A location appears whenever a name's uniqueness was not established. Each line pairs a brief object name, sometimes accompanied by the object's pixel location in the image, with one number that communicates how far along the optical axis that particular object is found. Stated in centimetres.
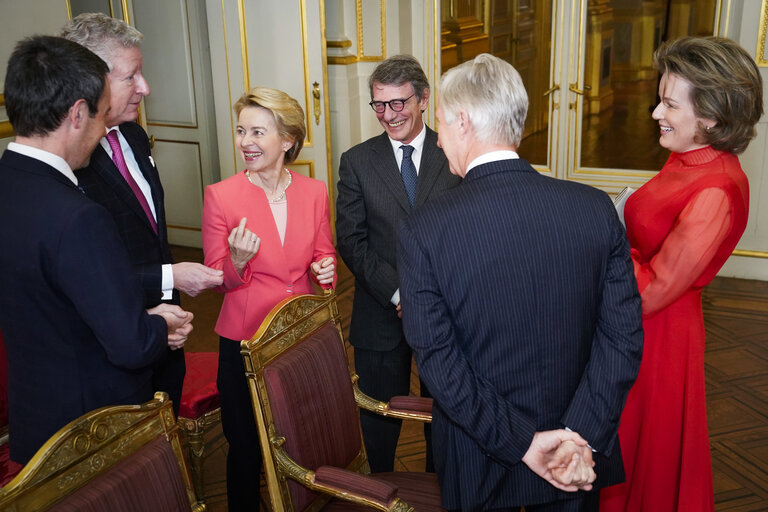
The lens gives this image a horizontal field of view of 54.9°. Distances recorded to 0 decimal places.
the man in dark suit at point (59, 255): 160
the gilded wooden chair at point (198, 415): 262
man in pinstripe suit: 154
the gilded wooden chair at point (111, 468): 134
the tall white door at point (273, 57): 509
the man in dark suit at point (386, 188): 249
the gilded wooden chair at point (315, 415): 186
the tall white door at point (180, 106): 544
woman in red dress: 202
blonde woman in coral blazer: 237
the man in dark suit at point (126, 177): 208
